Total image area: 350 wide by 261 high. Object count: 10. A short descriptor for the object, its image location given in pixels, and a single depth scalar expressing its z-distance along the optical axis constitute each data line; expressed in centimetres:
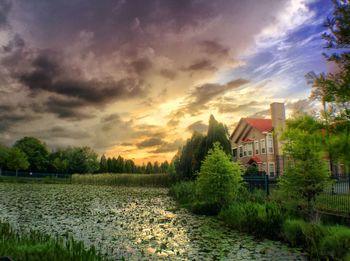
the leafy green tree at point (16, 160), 6412
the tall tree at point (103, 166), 8719
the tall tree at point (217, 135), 3422
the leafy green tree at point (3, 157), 6735
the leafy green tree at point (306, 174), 1177
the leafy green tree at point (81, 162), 7619
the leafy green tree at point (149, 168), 9196
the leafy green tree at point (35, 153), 7419
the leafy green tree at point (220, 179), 1684
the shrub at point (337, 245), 841
